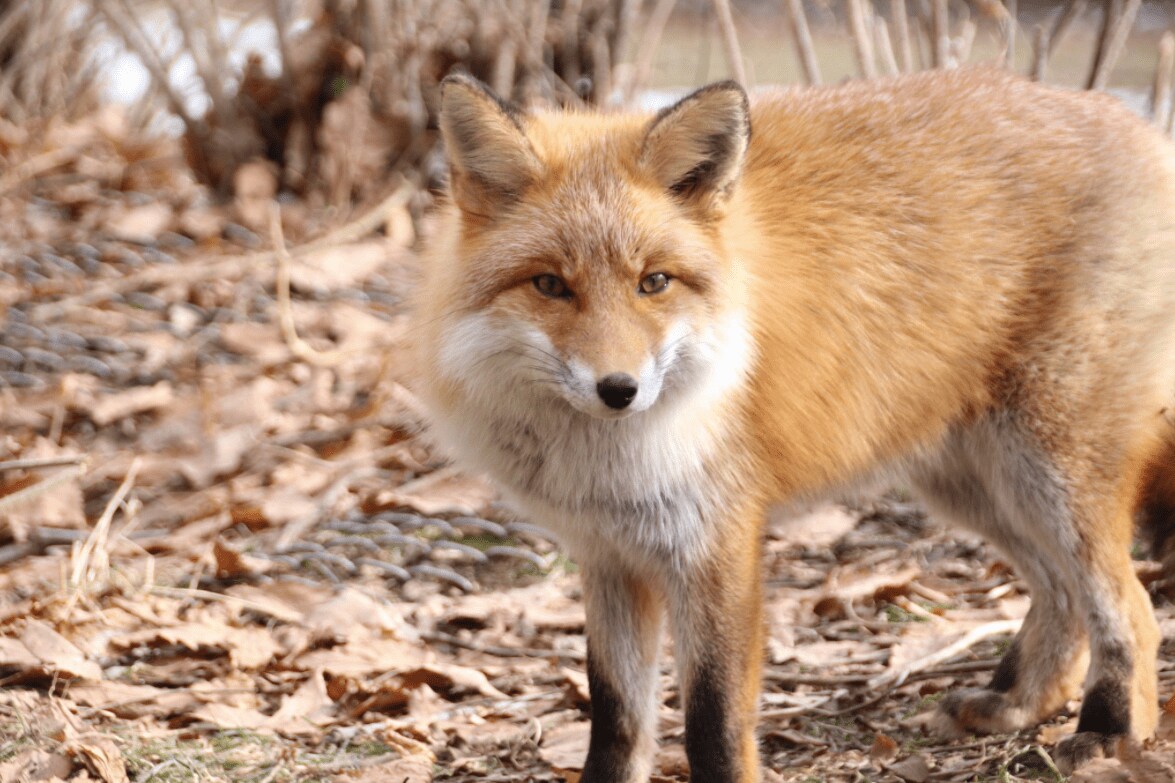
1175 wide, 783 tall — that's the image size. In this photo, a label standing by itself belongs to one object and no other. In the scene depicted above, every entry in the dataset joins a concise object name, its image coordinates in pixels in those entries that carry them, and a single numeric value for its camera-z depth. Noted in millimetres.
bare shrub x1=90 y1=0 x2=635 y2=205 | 13359
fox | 5613
